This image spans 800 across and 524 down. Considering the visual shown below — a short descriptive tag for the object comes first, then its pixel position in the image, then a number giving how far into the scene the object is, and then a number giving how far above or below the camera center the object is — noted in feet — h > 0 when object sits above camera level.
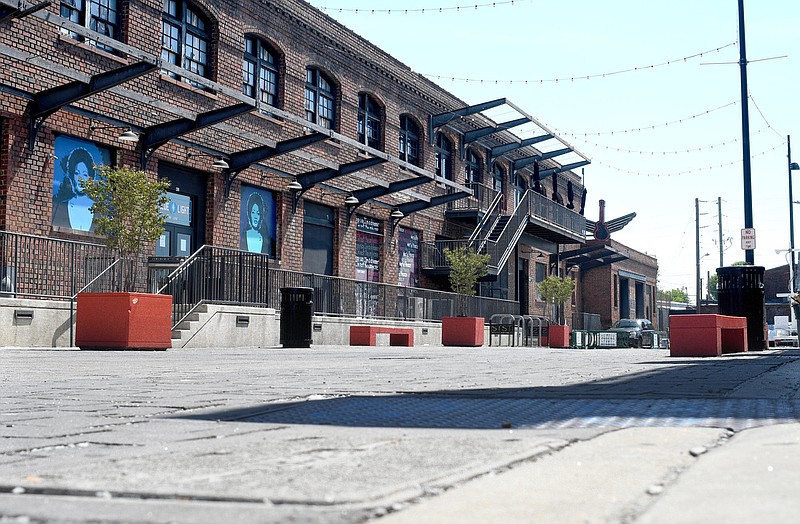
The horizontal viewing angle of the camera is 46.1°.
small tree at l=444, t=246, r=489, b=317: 107.86 +5.67
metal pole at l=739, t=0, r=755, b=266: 70.59 +12.40
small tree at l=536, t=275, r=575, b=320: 143.54 +4.71
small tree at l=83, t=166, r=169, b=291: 59.77 +6.92
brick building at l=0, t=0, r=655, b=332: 62.85 +15.30
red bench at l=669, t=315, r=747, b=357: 51.29 -0.78
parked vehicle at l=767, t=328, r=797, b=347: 122.52 -2.38
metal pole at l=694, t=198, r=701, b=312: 208.54 +24.07
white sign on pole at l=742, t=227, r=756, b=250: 68.39 +6.10
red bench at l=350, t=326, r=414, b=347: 84.89 -1.53
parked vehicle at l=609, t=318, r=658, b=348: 139.64 -1.58
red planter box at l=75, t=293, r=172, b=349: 53.26 -0.25
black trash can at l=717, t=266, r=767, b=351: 63.21 +1.71
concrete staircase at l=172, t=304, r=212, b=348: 63.46 -0.48
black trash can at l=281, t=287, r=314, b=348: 68.13 -0.01
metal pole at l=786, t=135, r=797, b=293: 82.74 +20.28
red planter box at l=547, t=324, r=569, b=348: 117.08 -2.01
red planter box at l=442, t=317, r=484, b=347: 95.76 -1.21
